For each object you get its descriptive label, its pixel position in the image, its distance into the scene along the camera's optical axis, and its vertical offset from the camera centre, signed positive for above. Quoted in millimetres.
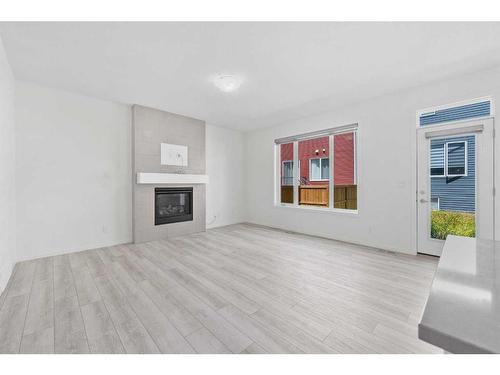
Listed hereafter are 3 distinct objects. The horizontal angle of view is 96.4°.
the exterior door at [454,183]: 2857 +53
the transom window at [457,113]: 2919 +1019
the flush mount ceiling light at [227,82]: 2961 +1421
